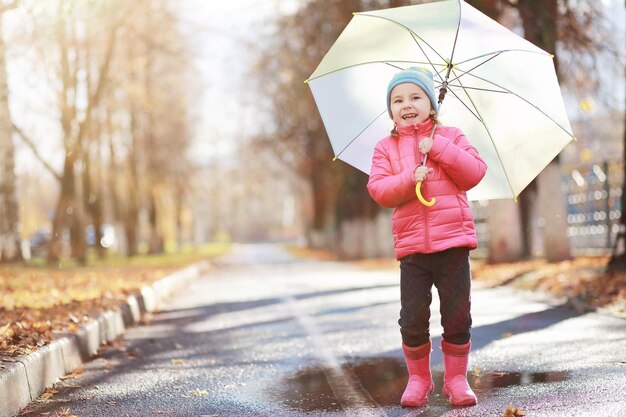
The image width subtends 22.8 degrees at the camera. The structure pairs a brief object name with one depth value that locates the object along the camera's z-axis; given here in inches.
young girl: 343.3
